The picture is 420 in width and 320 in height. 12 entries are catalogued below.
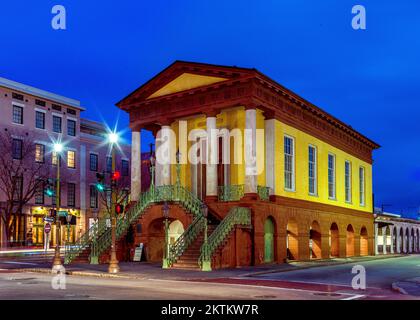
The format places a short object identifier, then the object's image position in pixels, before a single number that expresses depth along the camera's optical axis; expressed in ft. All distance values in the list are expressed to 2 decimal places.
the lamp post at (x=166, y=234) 90.02
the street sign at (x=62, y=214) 93.97
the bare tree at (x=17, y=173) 173.47
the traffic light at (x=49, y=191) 98.27
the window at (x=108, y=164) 216.70
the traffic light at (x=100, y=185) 82.80
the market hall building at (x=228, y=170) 97.04
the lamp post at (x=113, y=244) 81.76
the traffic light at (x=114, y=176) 82.60
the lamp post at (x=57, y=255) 89.25
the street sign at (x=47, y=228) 139.23
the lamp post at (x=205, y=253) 86.22
